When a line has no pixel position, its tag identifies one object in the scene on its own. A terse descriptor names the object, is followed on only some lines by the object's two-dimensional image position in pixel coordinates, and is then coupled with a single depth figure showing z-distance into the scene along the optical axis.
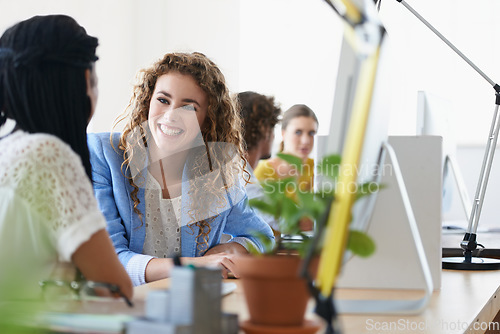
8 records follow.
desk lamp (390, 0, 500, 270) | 2.96
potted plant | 1.63
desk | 2.21
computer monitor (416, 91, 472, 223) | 3.39
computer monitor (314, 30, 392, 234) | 1.85
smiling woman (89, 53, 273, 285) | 3.03
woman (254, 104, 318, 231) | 4.75
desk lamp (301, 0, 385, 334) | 1.60
